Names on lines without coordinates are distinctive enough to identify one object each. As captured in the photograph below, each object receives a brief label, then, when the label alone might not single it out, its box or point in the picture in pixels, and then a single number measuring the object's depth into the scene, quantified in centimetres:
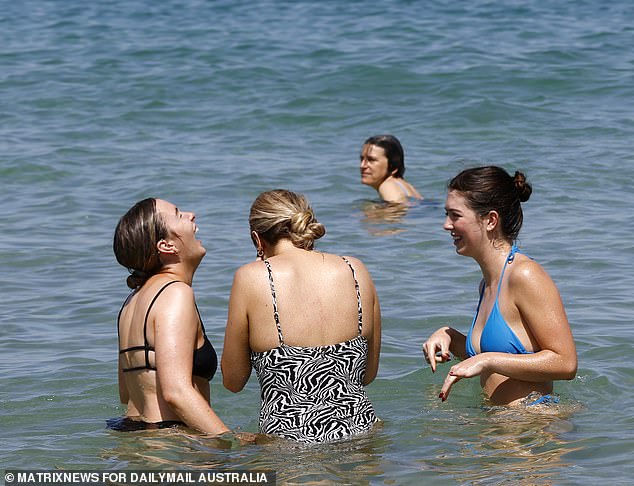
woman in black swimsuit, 891
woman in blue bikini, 927
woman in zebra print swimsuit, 901
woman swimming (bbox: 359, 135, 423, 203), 2342
